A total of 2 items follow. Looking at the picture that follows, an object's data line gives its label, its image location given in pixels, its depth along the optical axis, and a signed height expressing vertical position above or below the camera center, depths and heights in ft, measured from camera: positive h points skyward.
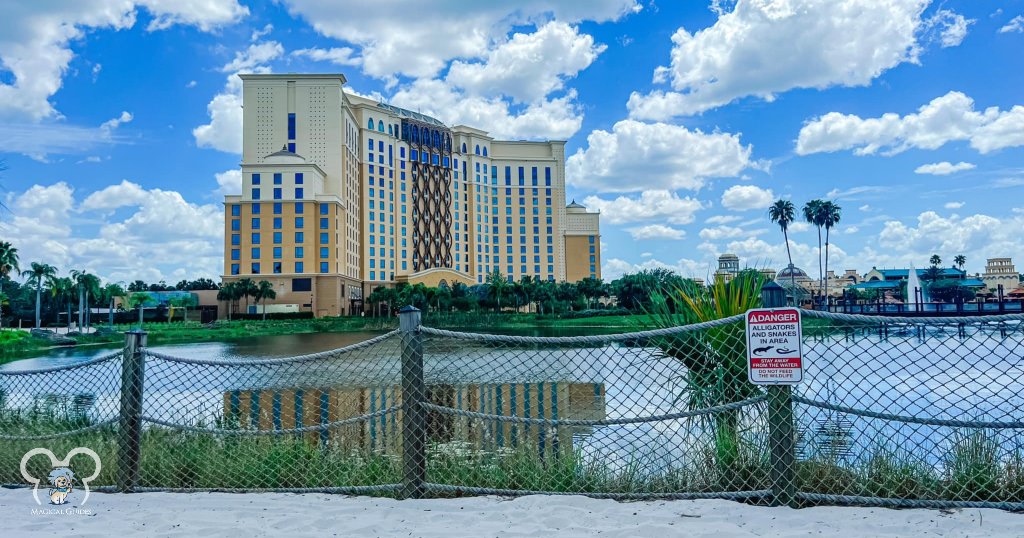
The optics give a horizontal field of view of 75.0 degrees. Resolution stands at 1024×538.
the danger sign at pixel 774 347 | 12.20 -0.91
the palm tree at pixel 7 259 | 161.07 +11.57
